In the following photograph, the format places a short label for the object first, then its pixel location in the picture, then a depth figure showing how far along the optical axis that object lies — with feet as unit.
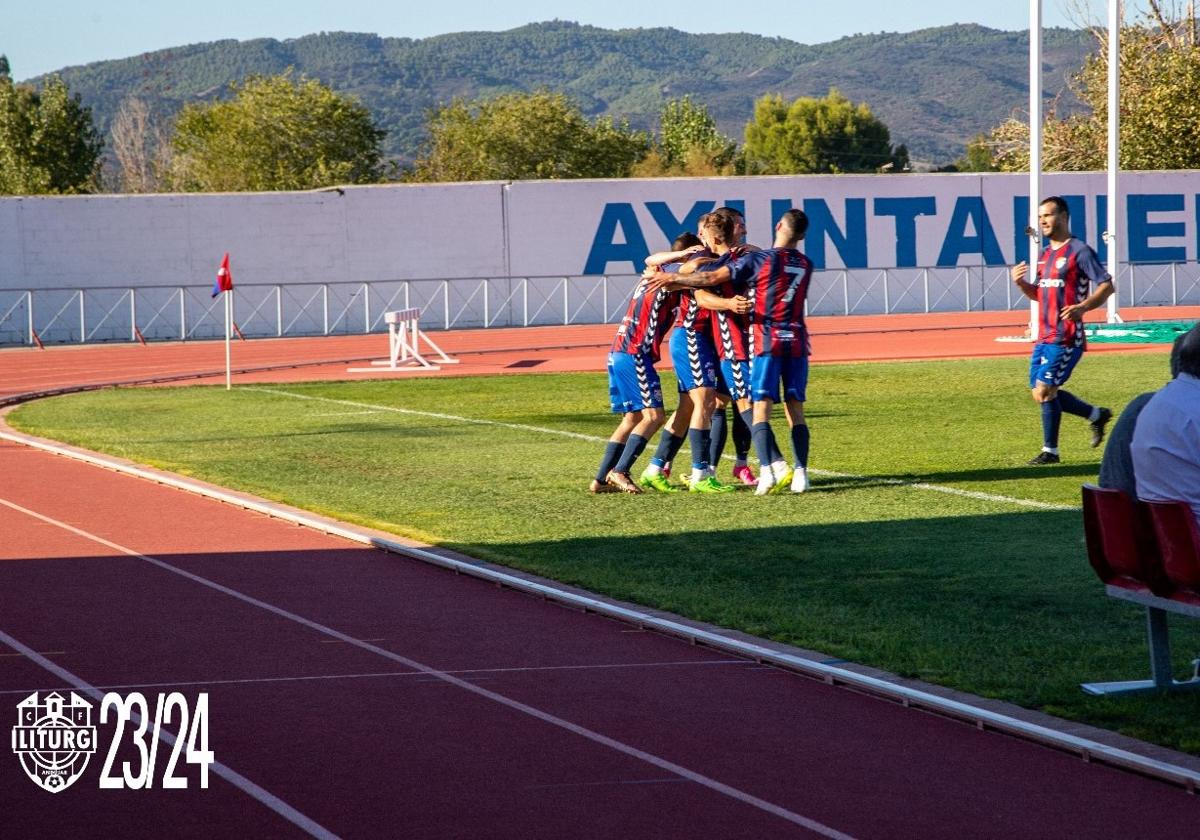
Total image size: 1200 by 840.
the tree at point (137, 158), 400.26
